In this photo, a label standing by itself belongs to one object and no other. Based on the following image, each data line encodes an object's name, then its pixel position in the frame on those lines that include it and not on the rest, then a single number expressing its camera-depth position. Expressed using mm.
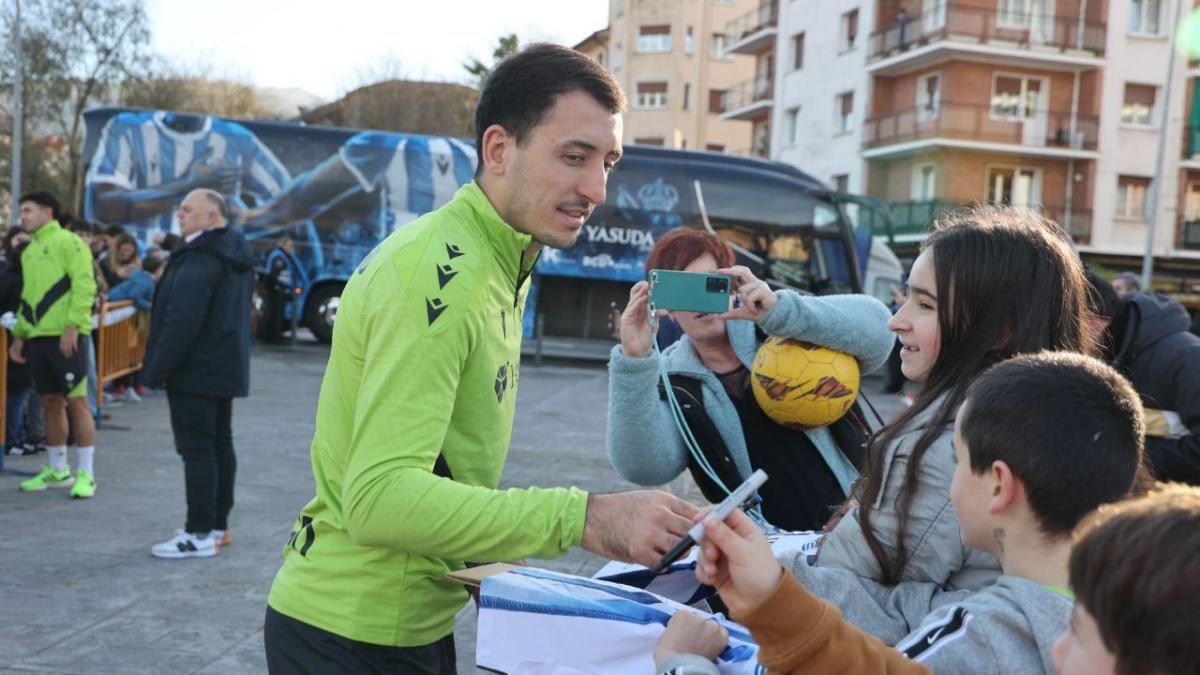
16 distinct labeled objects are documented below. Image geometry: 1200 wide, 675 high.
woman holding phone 2951
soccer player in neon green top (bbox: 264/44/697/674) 1780
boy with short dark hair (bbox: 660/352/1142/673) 1585
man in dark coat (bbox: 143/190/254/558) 6246
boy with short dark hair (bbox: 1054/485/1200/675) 1220
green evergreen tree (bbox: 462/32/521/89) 43000
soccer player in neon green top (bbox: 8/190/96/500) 7723
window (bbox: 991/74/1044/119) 36406
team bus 19828
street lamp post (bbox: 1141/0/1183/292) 30078
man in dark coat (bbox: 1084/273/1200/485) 4207
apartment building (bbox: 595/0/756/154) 54000
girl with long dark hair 1999
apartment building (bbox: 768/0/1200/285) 35625
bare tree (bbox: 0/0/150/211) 35344
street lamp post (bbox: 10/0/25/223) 26594
